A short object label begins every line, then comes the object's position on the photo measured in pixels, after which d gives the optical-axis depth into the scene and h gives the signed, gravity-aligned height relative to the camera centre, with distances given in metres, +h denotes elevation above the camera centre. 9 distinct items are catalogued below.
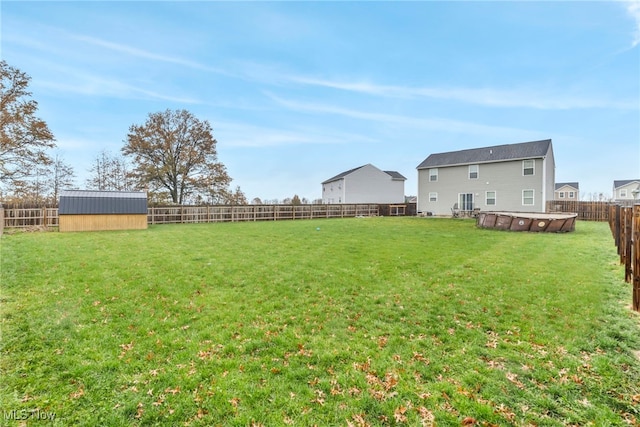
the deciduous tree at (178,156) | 25.84 +4.82
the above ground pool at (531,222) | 13.53 -0.55
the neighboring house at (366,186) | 33.53 +2.81
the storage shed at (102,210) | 14.77 -0.10
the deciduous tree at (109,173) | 26.23 +3.18
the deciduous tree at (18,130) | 18.27 +5.03
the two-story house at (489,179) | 22.06 +2.66
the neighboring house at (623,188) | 50.10 +4.11
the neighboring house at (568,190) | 53.62 +3.83
